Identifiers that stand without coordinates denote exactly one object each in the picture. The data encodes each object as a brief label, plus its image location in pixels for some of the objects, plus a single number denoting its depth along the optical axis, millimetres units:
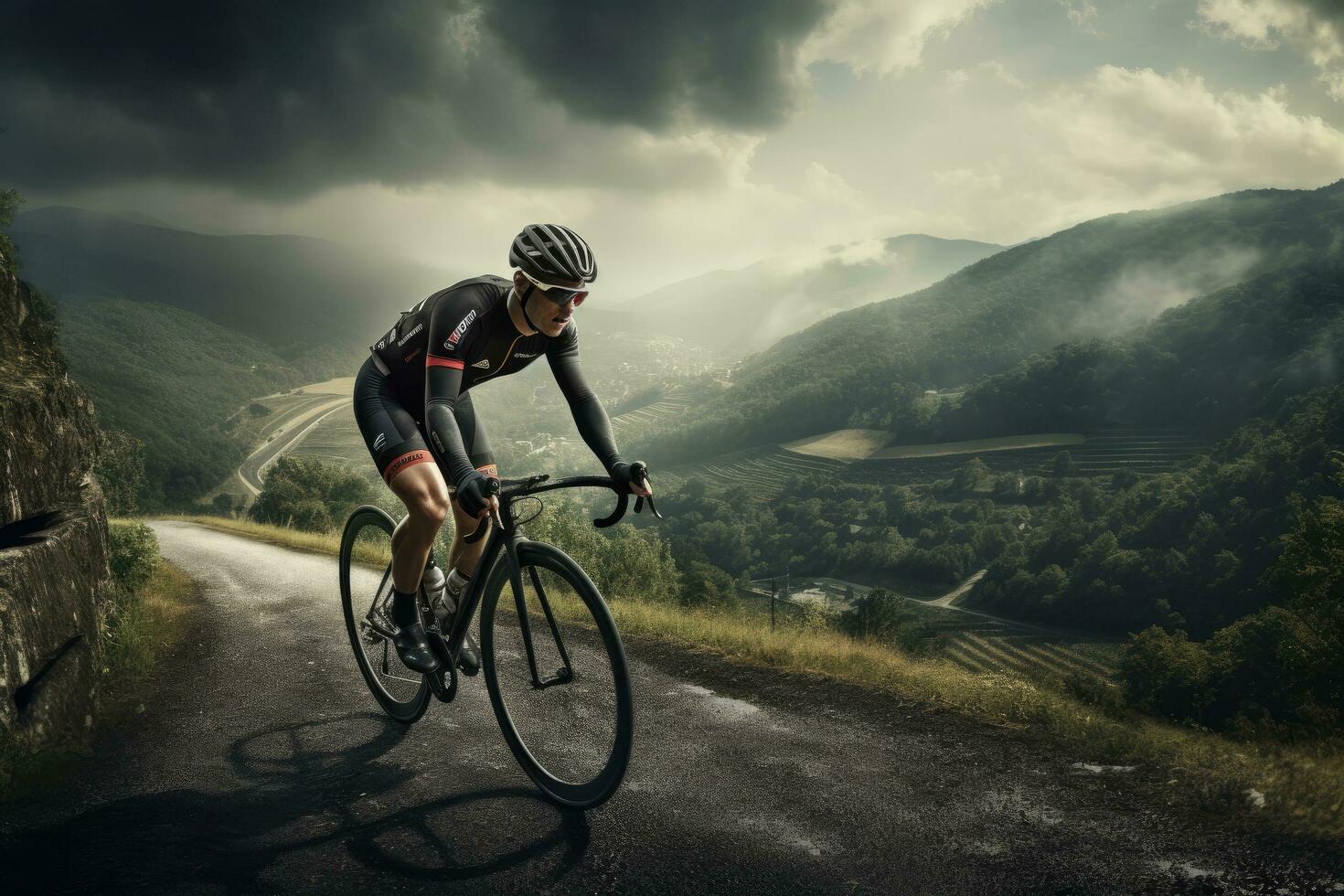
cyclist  3617
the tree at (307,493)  48219
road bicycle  3428
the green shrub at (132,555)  8570
